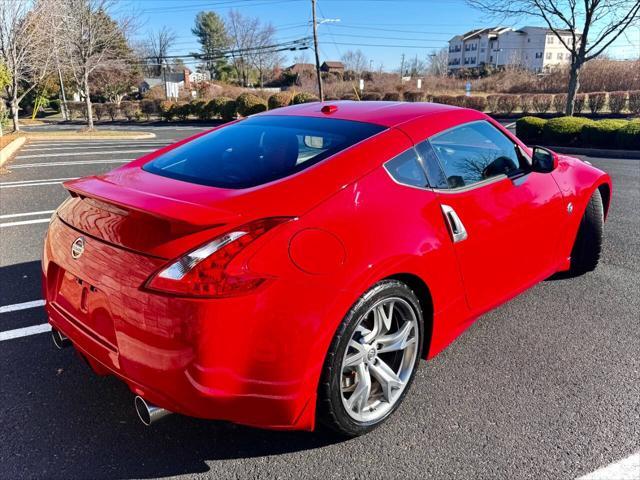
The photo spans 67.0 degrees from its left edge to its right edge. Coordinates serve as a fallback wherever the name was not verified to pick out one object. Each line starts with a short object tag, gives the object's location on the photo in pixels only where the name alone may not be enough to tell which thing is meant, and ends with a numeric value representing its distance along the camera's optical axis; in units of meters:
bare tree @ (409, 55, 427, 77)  87.28
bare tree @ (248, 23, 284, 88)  70.88
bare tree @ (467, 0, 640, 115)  14.95
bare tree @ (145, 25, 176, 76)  63.64
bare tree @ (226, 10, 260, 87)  72.94
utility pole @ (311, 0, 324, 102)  33.06
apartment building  87.69
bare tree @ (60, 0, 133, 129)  22.25
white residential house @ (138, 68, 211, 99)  51.01
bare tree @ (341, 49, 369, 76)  69.40
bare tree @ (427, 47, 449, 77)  88.50
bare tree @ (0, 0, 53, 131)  19.12
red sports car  1.79
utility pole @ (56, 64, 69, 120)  43.08
